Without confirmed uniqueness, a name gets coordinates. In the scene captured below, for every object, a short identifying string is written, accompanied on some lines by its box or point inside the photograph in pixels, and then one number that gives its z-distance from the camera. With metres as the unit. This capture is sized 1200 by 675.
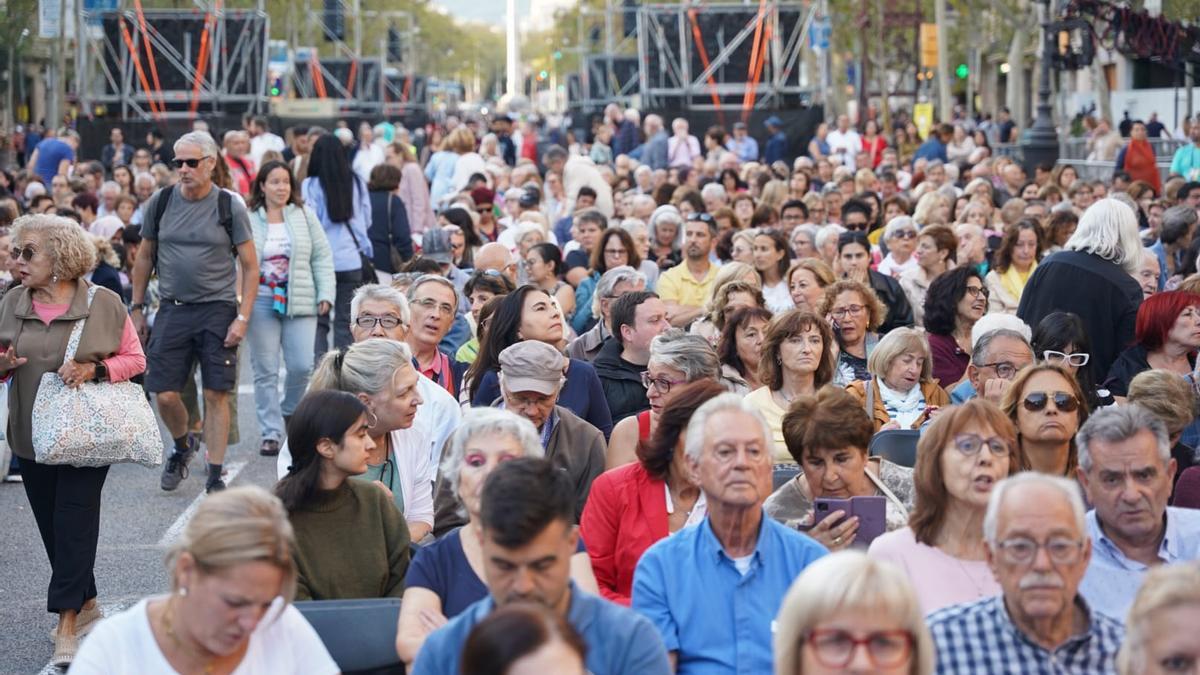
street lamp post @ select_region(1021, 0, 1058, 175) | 28.89
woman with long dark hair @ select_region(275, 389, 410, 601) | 5.99
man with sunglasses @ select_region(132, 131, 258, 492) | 10.77
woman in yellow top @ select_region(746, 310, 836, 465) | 8.31
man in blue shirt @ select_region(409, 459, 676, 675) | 4.44
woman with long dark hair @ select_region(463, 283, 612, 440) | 8.24
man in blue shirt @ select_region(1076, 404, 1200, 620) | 5.67
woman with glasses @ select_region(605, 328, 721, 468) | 7.44
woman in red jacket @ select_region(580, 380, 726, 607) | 6.27
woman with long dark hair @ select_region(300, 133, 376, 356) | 13.93
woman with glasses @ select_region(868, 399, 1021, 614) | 5.39
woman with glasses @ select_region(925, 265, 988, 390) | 10.07
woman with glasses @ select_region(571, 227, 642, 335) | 12.80
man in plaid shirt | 4.65
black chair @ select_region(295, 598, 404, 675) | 5.35
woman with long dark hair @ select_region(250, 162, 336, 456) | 12.00
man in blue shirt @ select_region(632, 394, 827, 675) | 5.28
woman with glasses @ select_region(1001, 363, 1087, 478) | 6.75
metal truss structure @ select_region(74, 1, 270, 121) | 37.41
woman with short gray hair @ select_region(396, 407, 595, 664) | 5.29
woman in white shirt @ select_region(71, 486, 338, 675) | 4.38
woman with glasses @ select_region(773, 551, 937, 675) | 4.12
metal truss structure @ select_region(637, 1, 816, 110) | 39.53
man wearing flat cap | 7.29
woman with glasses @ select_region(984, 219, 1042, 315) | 12.04
